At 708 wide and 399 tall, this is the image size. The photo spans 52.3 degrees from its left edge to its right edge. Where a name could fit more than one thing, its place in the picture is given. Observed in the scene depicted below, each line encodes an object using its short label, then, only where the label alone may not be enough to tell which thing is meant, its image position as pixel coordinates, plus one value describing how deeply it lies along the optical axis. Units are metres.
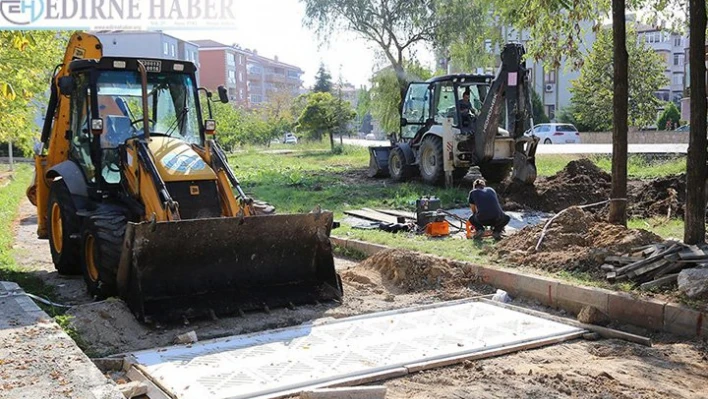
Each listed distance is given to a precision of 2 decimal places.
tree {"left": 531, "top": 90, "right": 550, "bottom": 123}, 55.20
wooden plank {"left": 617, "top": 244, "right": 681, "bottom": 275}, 7.45
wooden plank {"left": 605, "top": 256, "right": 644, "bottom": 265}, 7.76
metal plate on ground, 5.45
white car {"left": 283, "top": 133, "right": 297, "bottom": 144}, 75.07
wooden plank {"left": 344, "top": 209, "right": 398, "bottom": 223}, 13.26
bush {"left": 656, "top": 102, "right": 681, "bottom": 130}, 52.04
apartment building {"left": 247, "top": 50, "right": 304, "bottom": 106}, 130.75
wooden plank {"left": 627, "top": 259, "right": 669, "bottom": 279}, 7.35
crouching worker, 10.91
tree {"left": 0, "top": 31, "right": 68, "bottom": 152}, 10.18
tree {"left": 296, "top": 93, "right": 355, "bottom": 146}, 47.41
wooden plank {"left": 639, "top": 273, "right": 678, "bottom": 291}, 7.13
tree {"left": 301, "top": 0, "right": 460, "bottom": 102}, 33.91
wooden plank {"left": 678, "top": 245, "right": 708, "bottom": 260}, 7.15
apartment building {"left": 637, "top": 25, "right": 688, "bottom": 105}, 81.94
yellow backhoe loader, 7.29
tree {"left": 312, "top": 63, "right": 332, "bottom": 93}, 92.31
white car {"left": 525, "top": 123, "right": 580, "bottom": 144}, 42.31
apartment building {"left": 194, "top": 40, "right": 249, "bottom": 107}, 108.56
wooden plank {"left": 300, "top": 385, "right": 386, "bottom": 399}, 4.87
